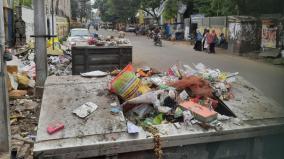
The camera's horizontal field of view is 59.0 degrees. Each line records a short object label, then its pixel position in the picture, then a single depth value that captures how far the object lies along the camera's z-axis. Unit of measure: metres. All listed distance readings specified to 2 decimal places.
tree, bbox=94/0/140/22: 35.48
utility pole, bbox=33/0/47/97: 5.63
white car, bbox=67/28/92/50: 14.33
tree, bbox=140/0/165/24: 29.59
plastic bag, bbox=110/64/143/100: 3.06
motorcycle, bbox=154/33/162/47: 19.29
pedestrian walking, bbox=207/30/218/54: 15.35
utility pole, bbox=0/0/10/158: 3.52
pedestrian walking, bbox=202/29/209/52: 15.68
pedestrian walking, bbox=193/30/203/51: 16.59
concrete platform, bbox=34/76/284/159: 2.36
